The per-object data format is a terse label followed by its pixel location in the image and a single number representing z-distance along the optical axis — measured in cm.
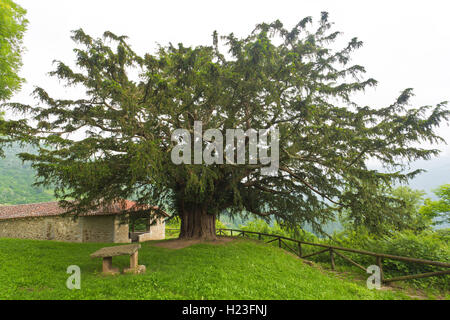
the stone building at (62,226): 1614
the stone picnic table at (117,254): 584
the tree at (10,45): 891
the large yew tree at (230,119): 612
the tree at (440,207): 1205
